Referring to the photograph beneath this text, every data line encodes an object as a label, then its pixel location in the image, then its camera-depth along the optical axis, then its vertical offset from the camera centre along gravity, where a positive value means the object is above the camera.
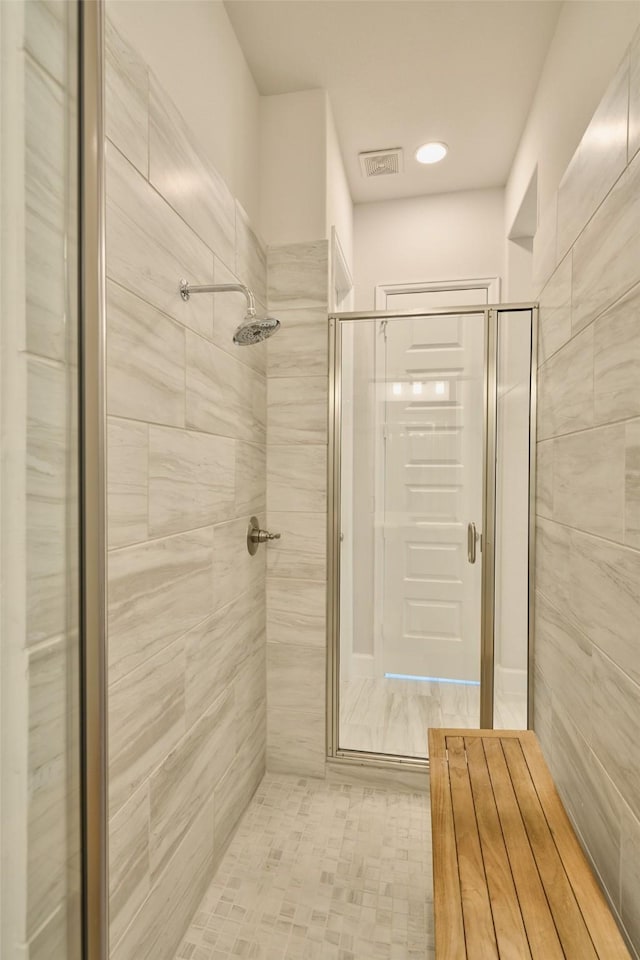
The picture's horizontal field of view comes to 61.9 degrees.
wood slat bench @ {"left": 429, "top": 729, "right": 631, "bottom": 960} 0.87 -0.75
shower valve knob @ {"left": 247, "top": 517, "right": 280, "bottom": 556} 1.87 -0.20
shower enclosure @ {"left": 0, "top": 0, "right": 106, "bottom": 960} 0.57 -0.01
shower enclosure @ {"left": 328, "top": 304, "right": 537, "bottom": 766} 1.94 -0.16
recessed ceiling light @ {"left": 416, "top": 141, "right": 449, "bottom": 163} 2.42 +1.53
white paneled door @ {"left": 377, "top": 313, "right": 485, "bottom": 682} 1.94 -0.03
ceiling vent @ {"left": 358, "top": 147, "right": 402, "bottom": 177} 2.47 +1.52
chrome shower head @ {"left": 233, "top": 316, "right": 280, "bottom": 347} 1.34 +0.38
